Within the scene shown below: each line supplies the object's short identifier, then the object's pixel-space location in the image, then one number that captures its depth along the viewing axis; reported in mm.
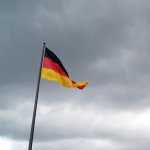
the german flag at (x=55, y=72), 25125
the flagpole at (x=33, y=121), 20878
